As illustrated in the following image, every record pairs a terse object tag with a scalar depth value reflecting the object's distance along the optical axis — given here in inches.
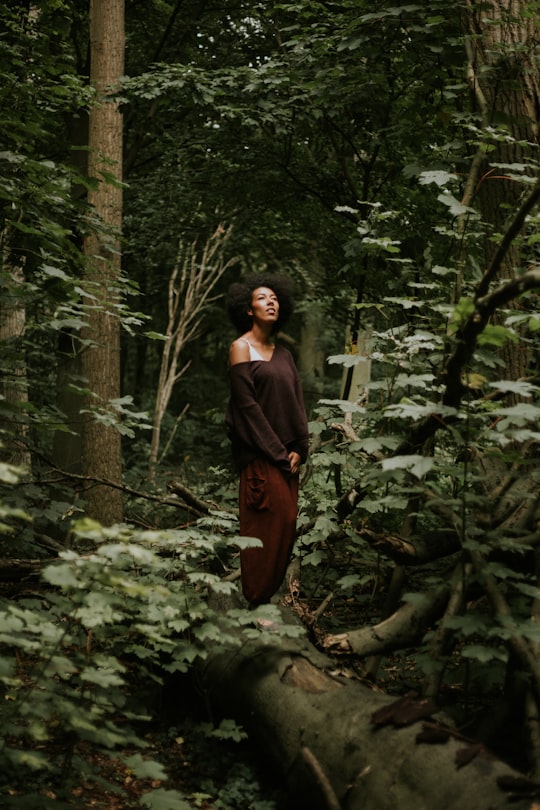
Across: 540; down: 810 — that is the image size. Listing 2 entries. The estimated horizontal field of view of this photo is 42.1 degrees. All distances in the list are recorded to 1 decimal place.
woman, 170.4
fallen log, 99.7
